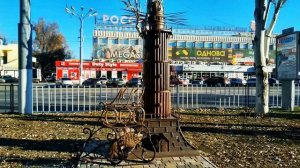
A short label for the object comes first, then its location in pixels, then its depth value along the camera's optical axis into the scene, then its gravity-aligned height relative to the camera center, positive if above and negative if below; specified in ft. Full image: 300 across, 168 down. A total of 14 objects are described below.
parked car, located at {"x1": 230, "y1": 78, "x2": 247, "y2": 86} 133.78 -0.11
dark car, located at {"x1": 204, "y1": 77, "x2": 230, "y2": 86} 132.37 -0.13
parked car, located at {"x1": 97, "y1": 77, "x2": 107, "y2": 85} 127.38 -0.54
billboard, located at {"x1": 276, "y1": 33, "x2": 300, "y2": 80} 36.14 +3.27
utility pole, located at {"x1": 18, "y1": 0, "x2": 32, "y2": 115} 32.44 +2.56
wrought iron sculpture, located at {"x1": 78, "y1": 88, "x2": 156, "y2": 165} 15.13 -3.55
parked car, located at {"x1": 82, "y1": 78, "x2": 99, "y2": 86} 130.26 -0.56
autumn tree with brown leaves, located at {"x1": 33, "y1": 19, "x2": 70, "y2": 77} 199.95 +25.63
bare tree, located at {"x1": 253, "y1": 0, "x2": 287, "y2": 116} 30.61 +2.54
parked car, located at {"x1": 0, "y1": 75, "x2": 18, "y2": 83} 150.14 +0.54
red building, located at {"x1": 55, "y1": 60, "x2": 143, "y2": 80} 164.03 +6.89
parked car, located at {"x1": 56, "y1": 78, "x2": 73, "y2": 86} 127.68 -0.53
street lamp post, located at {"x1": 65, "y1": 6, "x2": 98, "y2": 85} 114.90 +16.63
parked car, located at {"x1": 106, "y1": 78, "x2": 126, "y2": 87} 123.16 -0.57
